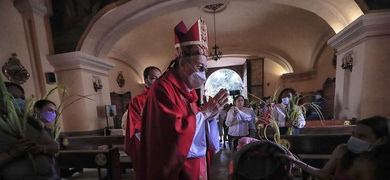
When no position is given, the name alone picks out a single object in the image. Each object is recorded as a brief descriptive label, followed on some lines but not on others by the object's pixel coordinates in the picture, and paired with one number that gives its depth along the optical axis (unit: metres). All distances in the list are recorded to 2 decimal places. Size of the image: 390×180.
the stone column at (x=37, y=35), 4.59
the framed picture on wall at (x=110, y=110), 5.90
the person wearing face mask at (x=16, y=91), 2.18
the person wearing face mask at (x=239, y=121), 4.54
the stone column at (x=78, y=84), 5.04
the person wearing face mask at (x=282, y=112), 3.66
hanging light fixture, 7.10
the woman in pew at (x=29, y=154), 1.53
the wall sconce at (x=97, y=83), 5.60
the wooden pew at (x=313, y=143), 2.85
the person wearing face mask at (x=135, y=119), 2.48
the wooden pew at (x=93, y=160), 2.91
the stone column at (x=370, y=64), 3.84
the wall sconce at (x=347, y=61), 4.41
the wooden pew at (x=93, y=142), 3.92
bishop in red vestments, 1.28
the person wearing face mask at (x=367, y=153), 1.35
